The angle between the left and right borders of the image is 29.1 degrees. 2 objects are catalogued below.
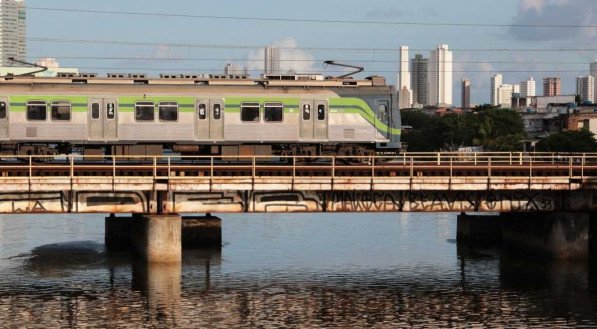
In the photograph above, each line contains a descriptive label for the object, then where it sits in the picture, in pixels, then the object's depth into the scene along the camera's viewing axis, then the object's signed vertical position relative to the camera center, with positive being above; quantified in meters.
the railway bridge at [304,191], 55.97 -2.71
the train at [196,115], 62.91 +1.21
